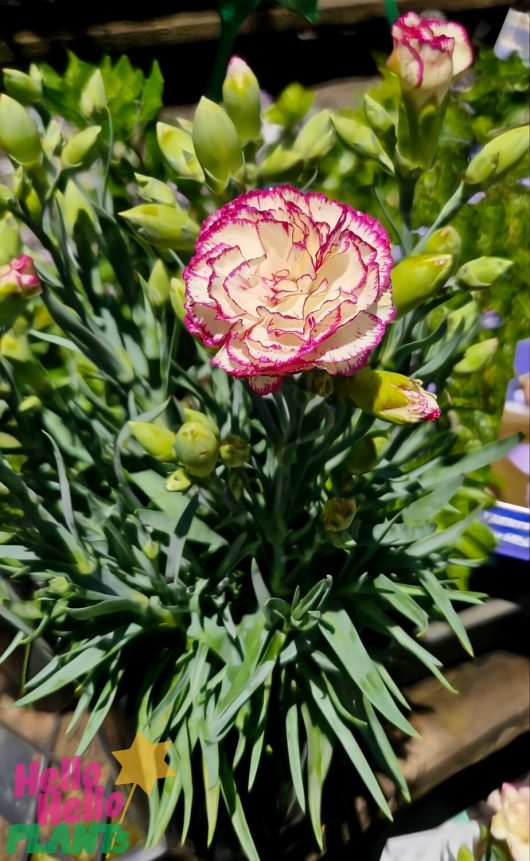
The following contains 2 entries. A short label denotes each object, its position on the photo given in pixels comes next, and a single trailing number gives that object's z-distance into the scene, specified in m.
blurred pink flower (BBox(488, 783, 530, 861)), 0.58
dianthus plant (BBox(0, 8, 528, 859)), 0.29
